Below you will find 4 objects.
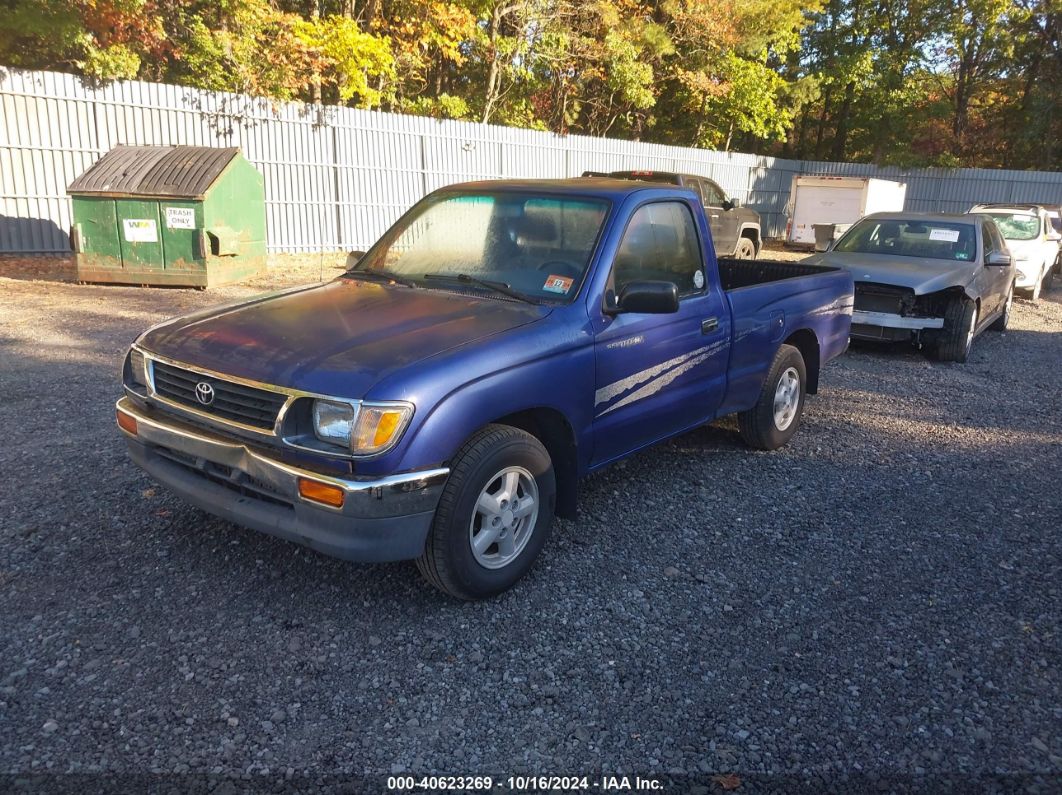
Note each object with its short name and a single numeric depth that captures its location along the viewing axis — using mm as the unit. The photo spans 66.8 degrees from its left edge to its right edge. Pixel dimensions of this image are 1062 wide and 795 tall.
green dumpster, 10555
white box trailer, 19688
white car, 14000
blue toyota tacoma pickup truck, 3014
